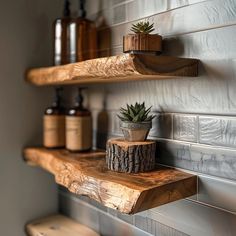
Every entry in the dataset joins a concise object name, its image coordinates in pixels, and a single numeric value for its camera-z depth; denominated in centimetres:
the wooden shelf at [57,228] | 108
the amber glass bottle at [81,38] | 101
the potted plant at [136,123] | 78
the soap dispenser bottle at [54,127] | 109
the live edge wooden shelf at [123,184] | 63
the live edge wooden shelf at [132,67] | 65
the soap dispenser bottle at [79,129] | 99
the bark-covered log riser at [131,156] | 74
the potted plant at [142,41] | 73
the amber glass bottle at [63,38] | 104
